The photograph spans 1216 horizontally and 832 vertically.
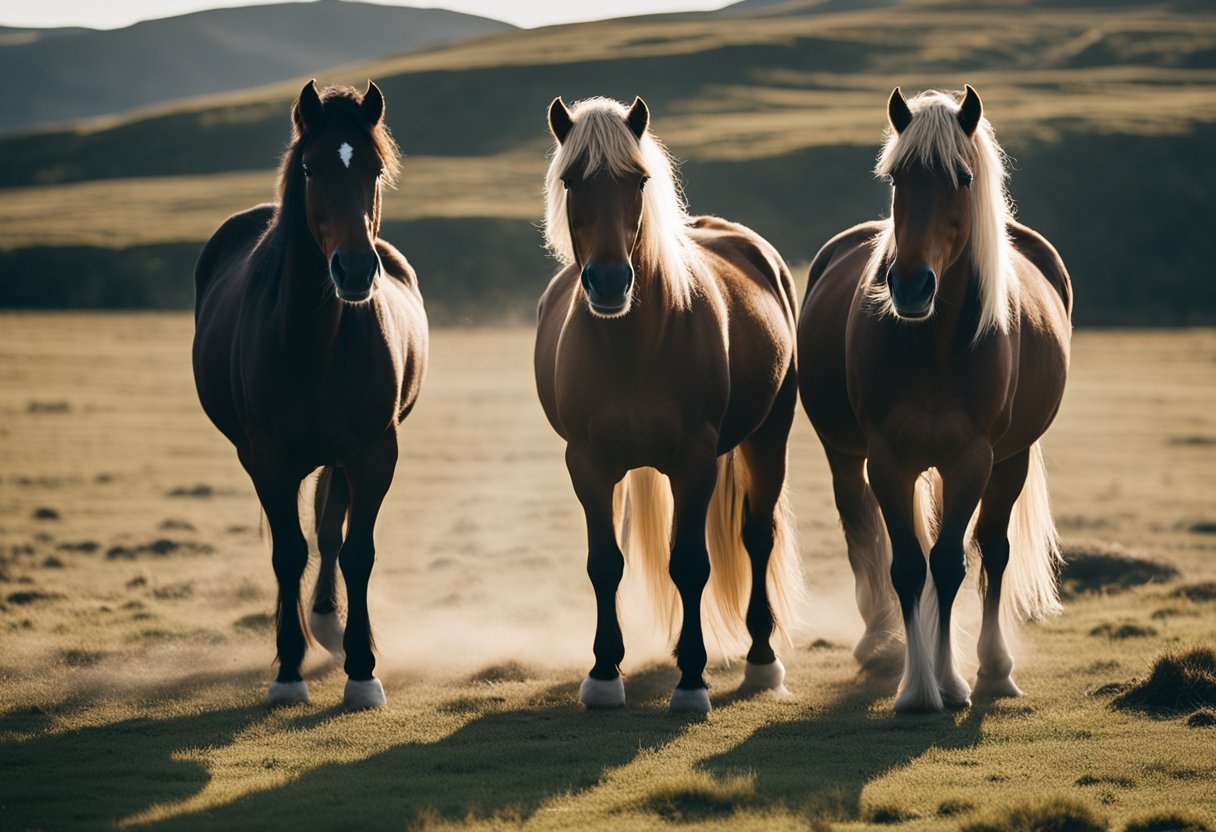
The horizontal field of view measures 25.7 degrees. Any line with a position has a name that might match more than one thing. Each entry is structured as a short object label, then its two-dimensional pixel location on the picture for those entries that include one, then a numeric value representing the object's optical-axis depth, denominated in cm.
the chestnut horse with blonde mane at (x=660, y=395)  1287
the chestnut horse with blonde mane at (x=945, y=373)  1265
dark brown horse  1328
